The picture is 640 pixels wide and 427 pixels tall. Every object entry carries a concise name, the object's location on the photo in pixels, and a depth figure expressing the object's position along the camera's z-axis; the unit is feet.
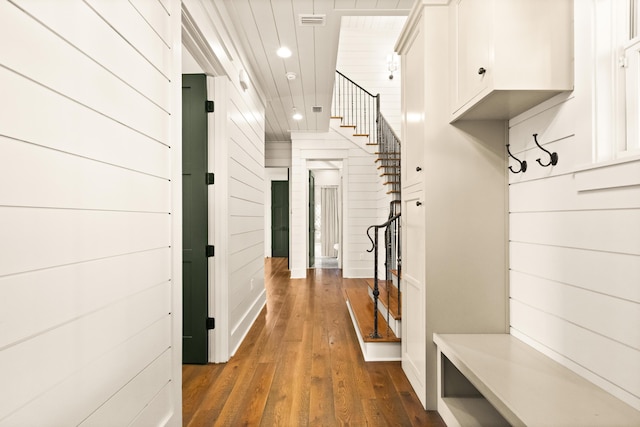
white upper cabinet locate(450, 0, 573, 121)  4.94
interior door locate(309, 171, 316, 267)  24.62
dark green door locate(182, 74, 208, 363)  8.95
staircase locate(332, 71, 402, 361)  9.03
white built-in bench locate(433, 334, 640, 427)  3.86
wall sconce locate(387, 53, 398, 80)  22.74
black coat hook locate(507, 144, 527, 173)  5.97
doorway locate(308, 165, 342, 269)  32.94
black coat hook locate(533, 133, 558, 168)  5.13
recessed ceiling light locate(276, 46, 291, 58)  10.57
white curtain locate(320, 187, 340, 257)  32.96
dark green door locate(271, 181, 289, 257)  31.37
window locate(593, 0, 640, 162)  4.09
